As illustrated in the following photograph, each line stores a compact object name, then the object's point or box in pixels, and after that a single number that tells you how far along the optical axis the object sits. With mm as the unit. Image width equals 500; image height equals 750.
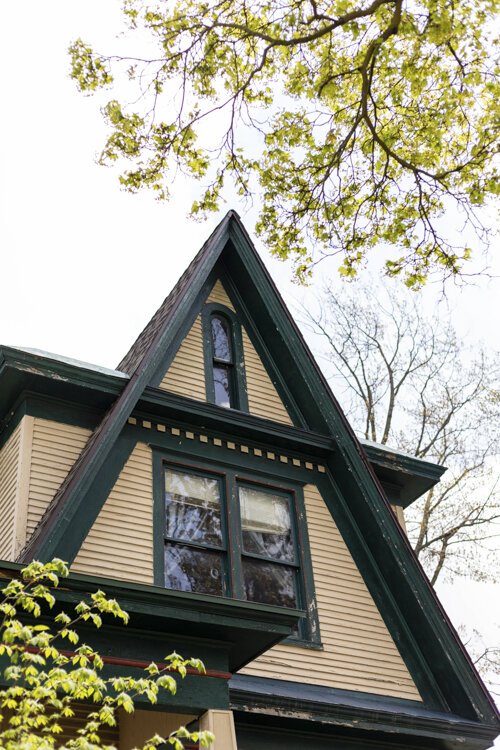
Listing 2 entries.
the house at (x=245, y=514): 9734
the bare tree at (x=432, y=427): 23406
